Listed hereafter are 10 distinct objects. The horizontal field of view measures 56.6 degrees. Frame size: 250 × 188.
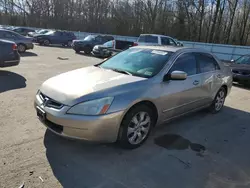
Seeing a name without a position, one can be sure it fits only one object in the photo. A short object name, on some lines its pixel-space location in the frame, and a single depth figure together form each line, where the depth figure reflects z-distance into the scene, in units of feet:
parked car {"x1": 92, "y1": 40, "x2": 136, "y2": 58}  52.42
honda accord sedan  10.29
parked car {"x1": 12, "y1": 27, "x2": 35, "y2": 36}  90.60
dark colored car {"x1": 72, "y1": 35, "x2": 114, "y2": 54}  61.11
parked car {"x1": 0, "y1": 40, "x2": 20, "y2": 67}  26.25
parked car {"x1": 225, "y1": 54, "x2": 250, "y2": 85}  31.10
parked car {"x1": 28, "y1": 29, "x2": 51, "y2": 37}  85.56
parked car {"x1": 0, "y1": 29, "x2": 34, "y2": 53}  46.94
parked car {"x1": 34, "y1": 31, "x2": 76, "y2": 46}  74.69
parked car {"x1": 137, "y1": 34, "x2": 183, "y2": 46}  48.91
